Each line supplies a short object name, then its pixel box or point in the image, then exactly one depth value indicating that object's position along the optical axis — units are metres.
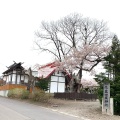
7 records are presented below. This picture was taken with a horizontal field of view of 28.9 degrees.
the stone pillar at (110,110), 16.59
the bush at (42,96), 26.73
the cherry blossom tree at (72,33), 41.66
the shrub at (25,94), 31.41
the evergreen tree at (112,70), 18.31
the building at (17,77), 45.67
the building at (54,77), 42.16
